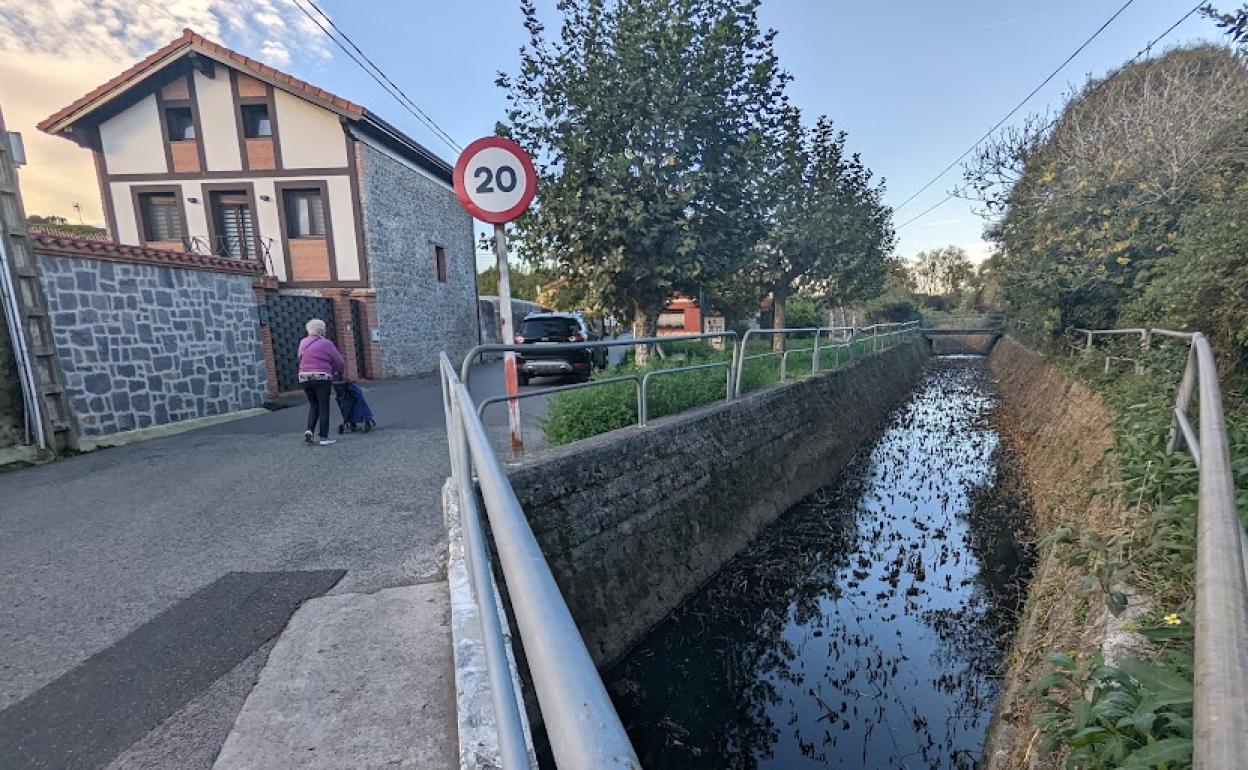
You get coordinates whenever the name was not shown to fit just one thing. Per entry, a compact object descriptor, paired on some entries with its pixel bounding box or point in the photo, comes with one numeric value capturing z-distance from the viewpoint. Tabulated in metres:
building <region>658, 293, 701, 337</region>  30.44
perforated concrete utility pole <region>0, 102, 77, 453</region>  5.56
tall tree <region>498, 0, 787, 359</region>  7.19
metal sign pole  4.21
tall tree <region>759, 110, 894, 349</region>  13.72
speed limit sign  4.11
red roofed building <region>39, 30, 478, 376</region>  12.74
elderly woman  6.11
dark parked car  10.44
